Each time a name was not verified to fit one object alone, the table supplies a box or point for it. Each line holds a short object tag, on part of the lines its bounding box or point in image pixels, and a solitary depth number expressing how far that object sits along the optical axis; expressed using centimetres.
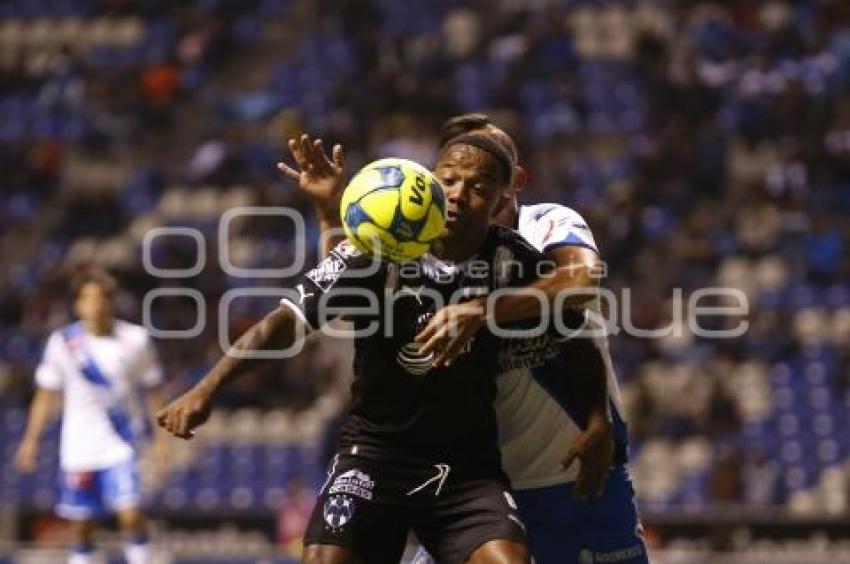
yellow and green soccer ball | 1248
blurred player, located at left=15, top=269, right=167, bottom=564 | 2662
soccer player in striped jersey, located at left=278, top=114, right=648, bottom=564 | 1380
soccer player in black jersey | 1295
